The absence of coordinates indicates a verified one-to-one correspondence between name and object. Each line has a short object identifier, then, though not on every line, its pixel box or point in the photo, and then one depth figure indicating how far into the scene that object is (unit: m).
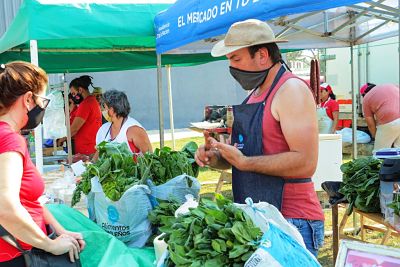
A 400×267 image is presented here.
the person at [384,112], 6.08
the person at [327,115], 9.02
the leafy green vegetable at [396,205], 2.78
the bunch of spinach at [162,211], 2.27
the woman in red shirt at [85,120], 5.79
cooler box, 5.70
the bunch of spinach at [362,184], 3.37
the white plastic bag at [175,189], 2.40
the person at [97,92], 6.35
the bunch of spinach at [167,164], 2.59
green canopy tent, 4.24
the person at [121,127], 4.03
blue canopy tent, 2.86
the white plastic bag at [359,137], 10.15
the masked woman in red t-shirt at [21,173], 1.82
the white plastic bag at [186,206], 2.00
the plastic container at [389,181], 2.90
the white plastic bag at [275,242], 1.44
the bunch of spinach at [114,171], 2.41
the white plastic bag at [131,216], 2.32
